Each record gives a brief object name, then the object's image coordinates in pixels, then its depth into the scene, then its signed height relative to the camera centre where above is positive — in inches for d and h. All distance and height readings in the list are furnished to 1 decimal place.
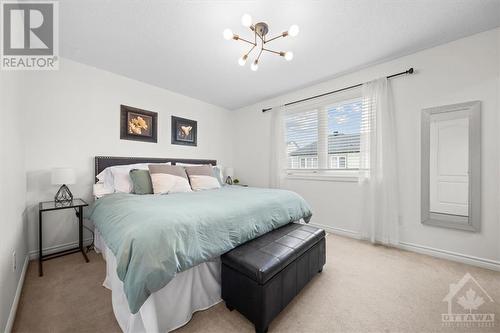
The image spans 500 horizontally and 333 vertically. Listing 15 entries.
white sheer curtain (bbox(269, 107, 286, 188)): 144.5 +14.0
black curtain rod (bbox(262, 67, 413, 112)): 94.5 +46.5
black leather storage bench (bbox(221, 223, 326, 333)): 48.0 -30.6
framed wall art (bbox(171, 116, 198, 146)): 140.1 +25.9
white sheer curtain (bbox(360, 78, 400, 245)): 98.7 -0.2
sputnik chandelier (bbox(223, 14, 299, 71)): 58.9 +52.0
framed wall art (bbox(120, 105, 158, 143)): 115.1 +25.9
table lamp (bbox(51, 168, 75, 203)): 82.2 -4.9
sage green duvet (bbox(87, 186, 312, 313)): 42.2 -18.2
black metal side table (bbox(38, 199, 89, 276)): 76.7 -23.6
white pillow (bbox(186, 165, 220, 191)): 110.9 -7.6
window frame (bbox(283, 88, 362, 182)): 114.8 -2.8
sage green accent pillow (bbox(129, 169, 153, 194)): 94.5 -8.6
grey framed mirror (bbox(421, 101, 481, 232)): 80.9 -0.1
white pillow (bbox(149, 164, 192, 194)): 95.8 -7.3
